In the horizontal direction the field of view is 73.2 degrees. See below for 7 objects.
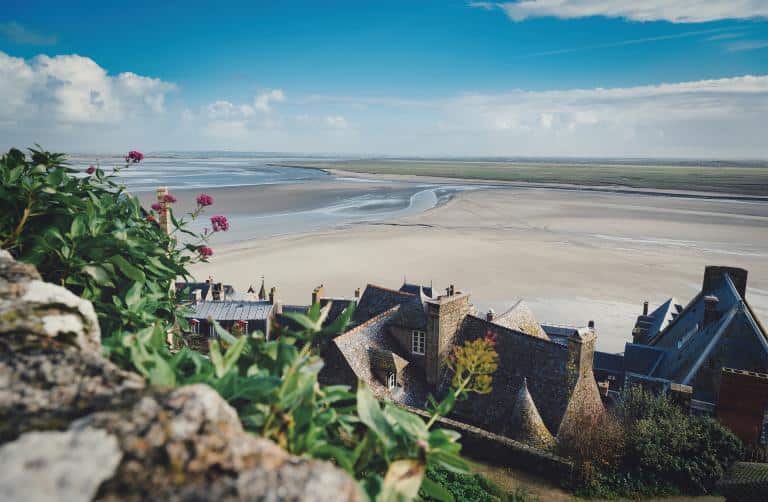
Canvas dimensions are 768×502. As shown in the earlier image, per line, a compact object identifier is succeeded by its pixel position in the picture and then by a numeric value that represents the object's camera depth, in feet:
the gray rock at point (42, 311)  7.79
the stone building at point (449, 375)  50.90
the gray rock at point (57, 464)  5.24
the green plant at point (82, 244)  13.52
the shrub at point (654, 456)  46.42
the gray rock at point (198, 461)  5.66
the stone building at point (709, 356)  50.80
